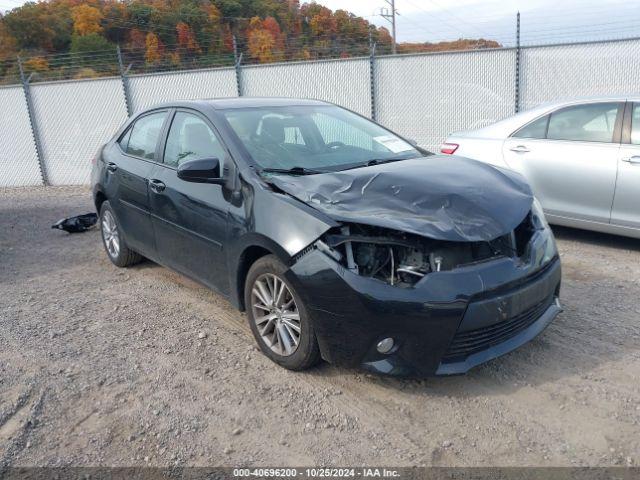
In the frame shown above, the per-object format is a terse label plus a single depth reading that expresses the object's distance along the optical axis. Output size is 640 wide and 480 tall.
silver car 5.35
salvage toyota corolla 3.02
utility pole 43.19
